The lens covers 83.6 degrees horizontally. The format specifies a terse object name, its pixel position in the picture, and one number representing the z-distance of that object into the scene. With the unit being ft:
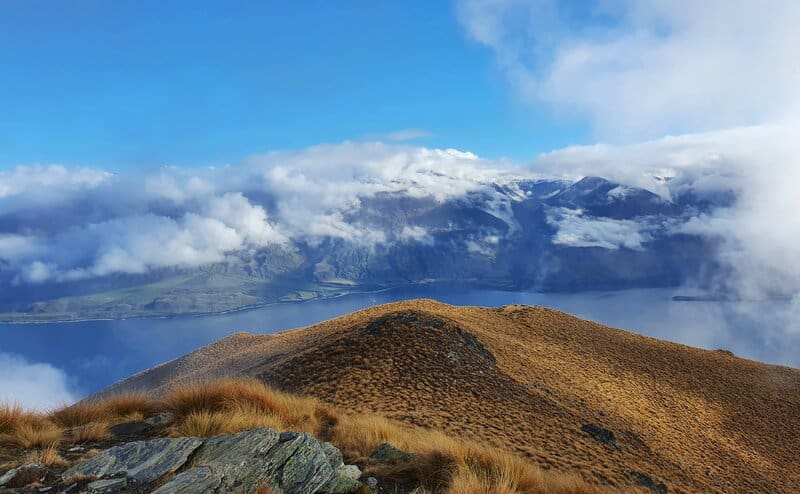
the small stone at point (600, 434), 54.15
